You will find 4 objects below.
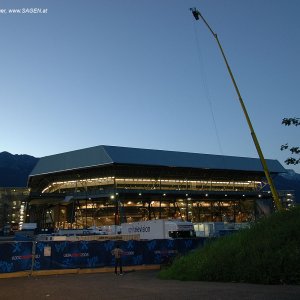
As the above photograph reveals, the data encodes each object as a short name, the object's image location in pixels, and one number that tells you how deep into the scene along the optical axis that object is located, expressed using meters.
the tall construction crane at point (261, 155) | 22.25
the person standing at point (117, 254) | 24.41
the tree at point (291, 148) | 18.32
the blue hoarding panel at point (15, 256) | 23.23
